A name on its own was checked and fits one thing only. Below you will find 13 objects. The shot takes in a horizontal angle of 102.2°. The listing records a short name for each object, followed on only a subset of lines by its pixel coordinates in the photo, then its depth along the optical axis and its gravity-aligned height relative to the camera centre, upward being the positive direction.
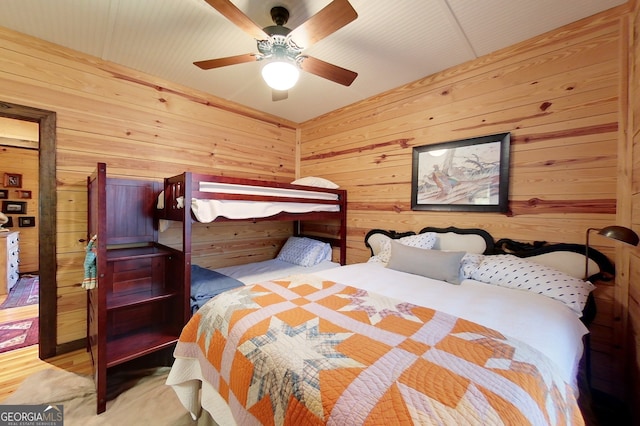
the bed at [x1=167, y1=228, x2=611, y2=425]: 0.71 -0.49
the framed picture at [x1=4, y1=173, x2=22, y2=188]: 4.25 +0.42
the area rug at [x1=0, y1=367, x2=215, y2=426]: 1.48 -1.22
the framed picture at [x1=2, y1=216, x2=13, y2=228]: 4.26 -0.30
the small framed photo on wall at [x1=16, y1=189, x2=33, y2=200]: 4.36 +0.20
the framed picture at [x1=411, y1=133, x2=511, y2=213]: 1.97 +0.31
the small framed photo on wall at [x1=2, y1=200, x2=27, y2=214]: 4.25 -0.02
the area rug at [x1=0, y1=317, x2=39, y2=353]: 2.17 -1.16
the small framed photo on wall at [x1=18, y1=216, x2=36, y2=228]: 4.36 -0.26
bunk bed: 1.81 +0.06
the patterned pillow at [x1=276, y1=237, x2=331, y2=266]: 2.89 -0.48
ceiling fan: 1.23 +0.95
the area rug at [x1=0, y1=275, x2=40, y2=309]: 3.06 -1.15
